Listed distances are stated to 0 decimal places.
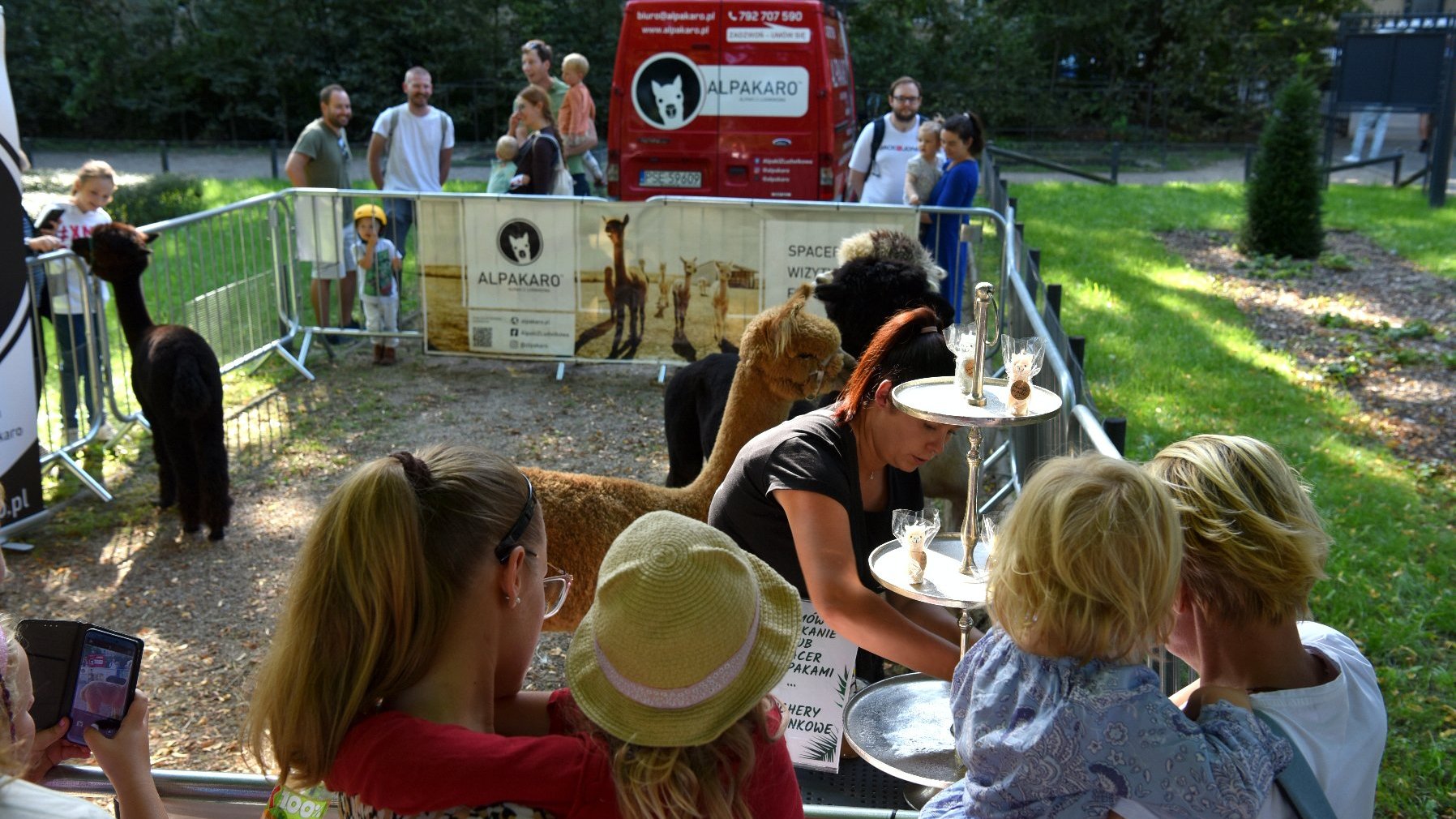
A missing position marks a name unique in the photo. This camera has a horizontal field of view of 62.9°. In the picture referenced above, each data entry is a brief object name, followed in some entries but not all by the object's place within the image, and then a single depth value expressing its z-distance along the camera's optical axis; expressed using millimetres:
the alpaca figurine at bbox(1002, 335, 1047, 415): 2469
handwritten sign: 3078
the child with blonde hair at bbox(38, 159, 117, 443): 6918
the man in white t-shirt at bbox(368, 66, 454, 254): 10328
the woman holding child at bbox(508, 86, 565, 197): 9328
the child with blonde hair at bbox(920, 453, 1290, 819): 1693
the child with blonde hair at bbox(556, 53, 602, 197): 11203
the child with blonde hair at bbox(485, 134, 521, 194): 9633
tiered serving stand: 2449
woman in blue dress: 8461
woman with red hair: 2707
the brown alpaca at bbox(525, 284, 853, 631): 3621
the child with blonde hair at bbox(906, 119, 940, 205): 9469
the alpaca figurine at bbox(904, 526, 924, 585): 2605
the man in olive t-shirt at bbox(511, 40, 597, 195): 10627
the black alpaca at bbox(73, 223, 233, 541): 5766
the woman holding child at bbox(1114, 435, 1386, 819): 1809
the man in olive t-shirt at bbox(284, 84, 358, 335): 9320
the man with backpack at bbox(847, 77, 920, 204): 10102
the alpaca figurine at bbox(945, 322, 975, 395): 2543
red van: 10742
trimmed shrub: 13156
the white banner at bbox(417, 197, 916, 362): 8438
